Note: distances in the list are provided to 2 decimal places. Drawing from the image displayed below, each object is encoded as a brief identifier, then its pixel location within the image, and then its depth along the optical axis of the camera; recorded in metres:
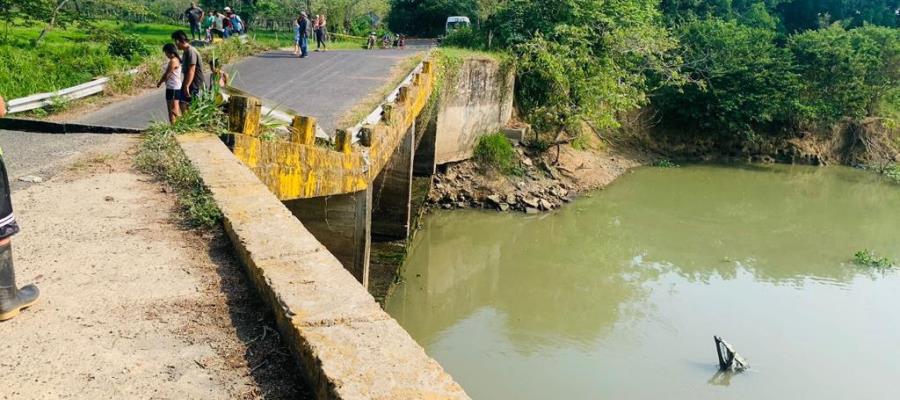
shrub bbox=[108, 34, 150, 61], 16.00
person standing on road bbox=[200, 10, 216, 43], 19.69
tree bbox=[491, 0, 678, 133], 20.75
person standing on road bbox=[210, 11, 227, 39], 20.73
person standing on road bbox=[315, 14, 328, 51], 21.84
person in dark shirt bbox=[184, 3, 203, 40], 20.20
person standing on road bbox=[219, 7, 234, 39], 21.27
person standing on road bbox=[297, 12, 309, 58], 19.16
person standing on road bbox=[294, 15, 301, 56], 19.44
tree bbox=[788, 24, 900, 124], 27.03
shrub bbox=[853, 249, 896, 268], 16.02
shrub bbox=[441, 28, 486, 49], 24.55
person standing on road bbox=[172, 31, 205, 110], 8.27
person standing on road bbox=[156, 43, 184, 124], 8.48
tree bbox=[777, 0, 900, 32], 37.16
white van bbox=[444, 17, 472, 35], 33.56
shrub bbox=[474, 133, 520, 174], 19.84
